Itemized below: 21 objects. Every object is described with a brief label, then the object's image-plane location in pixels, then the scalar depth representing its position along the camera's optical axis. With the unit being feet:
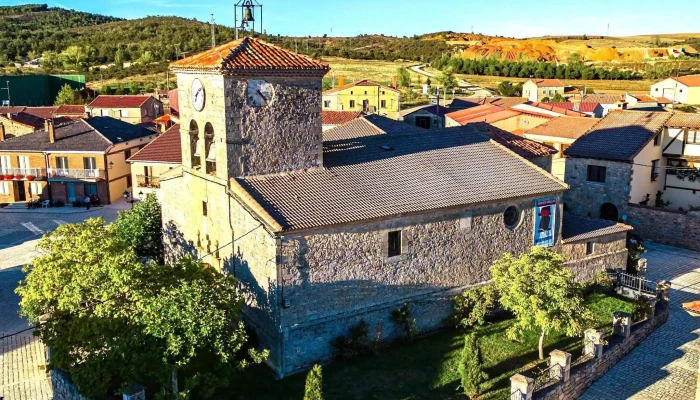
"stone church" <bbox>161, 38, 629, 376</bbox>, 69.05
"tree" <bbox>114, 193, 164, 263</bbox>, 97.25
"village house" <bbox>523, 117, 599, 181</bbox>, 155.94
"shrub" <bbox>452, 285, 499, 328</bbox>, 80.28
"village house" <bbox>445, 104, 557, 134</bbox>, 184.55
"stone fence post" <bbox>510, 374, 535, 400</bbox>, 59.98
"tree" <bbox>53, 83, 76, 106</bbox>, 296.51
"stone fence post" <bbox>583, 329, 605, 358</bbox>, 70.44
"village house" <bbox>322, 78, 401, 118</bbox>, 241.35
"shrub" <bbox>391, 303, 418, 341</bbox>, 75.31
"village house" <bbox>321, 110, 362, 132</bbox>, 177.99
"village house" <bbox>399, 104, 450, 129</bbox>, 187.73
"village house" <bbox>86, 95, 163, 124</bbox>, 241.76
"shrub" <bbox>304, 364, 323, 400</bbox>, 54.70
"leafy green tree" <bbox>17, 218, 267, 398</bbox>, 55.26
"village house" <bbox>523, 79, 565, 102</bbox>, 332.41
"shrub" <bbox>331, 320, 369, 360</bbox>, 70.95
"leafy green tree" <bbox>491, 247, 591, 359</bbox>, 68.03
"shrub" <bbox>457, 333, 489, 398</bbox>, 62.85
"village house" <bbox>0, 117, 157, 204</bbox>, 156.56
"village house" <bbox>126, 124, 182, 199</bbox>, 148.25
